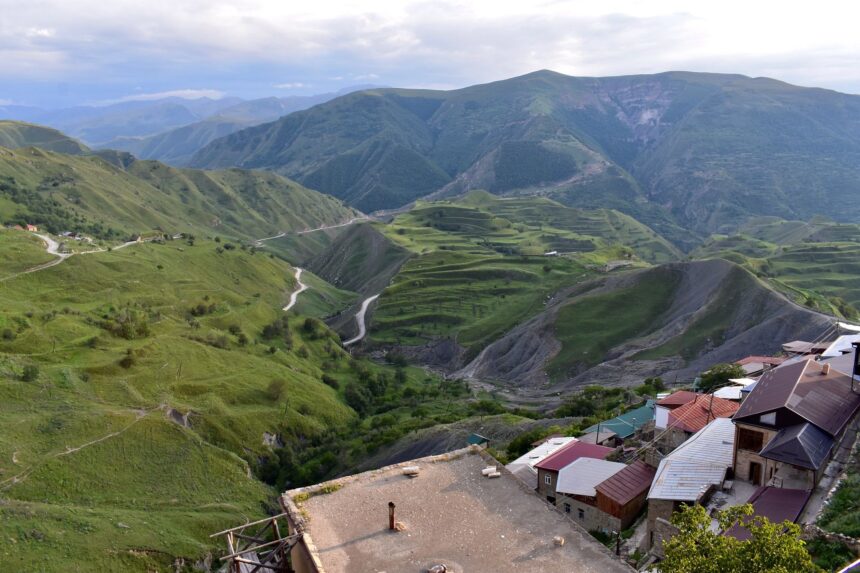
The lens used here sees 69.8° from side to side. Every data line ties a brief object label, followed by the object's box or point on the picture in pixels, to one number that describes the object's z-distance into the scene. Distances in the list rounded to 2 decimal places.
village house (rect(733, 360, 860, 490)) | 31.09
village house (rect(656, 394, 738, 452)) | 44.09
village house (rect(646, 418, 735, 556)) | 32.66
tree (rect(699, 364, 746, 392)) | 63.97
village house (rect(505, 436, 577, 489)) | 47.26
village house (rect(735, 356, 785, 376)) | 62.88
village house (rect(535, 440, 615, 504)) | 43.56
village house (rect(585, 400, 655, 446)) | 55.34
